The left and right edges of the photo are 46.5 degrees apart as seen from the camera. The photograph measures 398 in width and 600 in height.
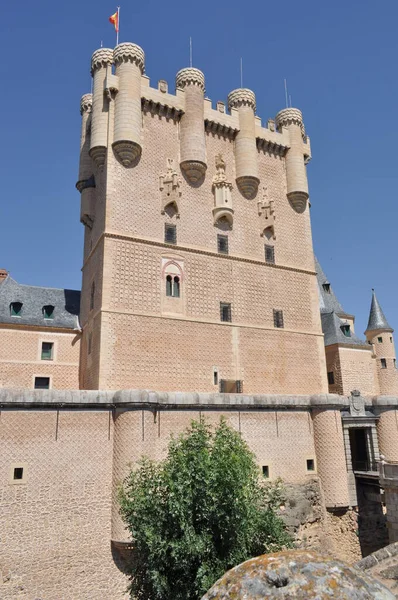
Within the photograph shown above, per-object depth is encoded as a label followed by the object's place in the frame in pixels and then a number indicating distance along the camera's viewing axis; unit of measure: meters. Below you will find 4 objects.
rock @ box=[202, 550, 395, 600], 3.67
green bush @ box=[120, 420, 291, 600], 11.30
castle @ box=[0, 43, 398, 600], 14.91
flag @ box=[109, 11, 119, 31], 24.55
